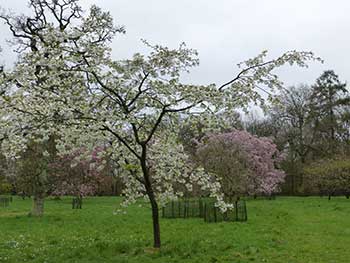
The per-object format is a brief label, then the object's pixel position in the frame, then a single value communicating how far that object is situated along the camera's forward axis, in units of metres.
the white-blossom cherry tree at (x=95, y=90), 9.71
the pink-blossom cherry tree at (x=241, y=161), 24.62
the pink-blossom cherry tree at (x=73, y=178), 25.29
